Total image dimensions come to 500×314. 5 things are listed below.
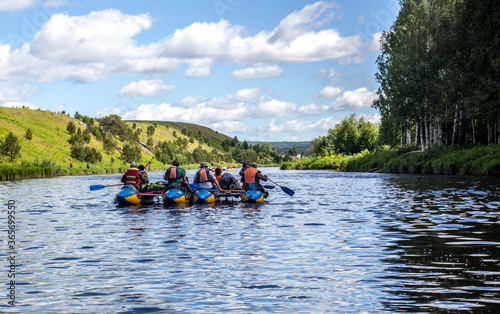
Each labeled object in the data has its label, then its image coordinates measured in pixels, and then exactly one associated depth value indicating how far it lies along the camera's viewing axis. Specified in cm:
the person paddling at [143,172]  2625
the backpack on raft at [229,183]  2645
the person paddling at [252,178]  2575
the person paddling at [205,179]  2516
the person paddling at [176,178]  2506
